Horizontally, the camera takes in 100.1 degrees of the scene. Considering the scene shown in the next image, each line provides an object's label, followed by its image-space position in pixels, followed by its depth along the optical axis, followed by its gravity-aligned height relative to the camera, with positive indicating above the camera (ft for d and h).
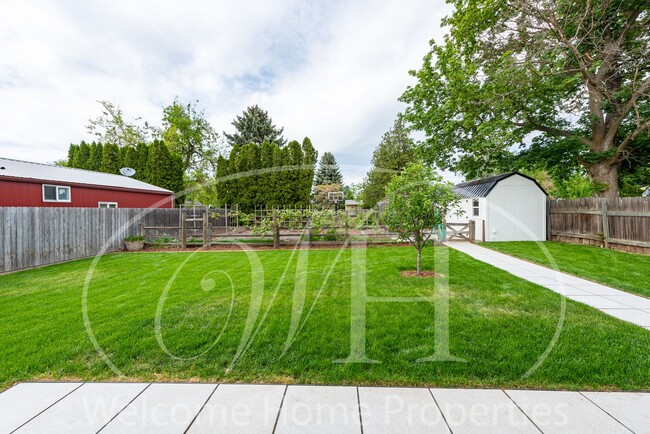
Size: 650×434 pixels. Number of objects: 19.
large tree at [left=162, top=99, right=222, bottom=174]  85.87 +27.37
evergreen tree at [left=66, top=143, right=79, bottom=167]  71.61 +18.31
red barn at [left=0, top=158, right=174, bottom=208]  32.19 +4.80
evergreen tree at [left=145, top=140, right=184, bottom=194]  61.05 +11.98
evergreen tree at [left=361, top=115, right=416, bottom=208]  97.45 +20.59
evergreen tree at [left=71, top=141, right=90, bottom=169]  67.87 +16.16
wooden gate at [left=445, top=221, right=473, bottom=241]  37.24 -2.48
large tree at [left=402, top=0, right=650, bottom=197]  29.37 +15.92
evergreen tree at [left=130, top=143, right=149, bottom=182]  63.46 +13.96
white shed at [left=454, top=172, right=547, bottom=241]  36.22 +0.78
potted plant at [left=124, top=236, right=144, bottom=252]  32.55 -2.67
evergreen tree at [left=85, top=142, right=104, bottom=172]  67.31 +15.72
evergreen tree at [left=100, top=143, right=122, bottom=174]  65.51 +14.98
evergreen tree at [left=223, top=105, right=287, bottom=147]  91.40 +31.27
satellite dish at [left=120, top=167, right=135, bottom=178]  56.70 +10.40
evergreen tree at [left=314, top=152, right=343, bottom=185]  104.37 +17.44
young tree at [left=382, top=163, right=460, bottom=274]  18.28 +1.09
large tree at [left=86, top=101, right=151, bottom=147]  79.92 +28.12
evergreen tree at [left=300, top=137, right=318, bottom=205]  58.59 +10.41
